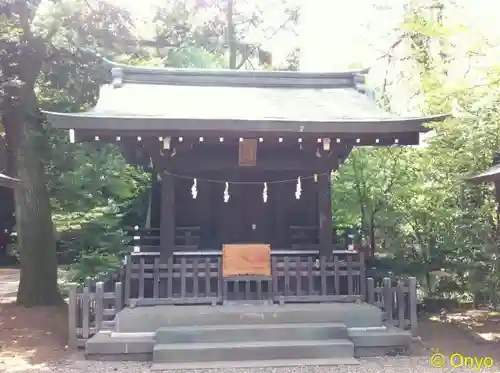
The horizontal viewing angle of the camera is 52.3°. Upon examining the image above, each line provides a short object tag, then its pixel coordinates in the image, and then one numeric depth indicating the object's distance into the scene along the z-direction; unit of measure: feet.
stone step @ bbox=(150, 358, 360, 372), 19.12
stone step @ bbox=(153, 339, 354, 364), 19.92
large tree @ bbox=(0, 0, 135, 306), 29.66
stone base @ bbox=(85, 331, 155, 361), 20.53
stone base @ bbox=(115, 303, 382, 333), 22.00
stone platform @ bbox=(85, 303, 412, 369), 20.04
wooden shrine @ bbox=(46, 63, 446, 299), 23.21
